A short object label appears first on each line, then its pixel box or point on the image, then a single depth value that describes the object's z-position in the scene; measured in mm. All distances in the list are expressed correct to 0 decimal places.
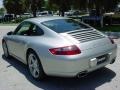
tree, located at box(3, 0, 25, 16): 45719
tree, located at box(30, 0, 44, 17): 42766
